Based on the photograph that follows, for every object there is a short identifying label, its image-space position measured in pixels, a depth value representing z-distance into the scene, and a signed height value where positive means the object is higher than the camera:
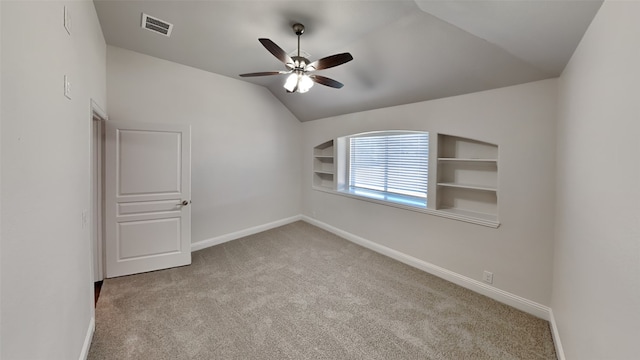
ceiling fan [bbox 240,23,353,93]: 2.09 +0.99
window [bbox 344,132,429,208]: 3.70 +0.13
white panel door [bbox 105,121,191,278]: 3.02 -0.34
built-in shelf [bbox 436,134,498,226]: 2.85 -0.05
